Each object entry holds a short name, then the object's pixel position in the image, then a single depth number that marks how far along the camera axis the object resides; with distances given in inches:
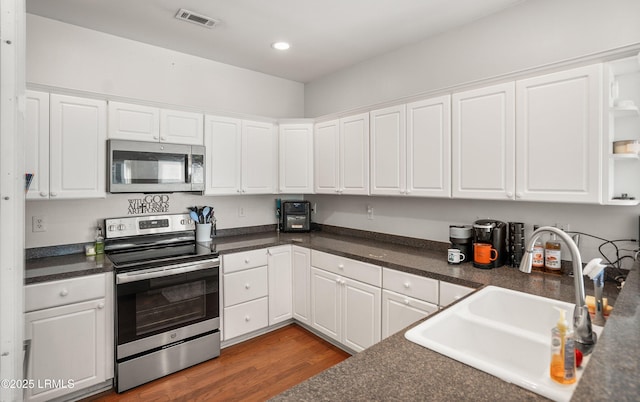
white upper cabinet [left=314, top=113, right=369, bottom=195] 124.1
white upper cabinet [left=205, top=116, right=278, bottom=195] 126.1
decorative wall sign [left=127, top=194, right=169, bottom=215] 118.5
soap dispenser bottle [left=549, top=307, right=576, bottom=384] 37.2
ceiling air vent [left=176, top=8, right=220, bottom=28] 99.0
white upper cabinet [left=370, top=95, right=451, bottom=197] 99.6
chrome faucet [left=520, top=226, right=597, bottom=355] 43.7
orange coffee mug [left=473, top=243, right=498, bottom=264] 87.5
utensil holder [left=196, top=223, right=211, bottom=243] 128.6
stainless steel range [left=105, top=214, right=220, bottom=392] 94.3
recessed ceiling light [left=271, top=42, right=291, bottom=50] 121.6
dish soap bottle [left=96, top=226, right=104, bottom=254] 108.1
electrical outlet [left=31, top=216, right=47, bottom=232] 100.3
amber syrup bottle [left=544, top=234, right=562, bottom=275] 83.0
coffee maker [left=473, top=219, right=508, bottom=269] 88.1
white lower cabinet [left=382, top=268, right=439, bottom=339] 87.9
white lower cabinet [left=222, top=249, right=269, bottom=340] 116.3
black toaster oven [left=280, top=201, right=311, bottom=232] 151.8
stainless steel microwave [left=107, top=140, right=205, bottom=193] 102.8
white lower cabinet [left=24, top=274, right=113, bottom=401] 82.6
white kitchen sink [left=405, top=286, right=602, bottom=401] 39.6
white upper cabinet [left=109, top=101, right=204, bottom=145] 104.3
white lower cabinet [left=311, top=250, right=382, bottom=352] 103.3
